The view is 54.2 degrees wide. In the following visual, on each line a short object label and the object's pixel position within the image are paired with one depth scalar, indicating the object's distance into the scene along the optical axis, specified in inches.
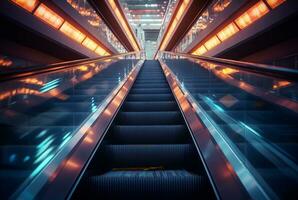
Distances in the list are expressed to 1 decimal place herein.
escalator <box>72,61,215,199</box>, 92.9
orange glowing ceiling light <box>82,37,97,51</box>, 543.5
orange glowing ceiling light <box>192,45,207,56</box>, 634.5
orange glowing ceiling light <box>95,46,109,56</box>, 655.3
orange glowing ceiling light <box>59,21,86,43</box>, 426.7
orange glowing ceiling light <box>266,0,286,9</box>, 293.3
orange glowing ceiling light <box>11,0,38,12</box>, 299.4
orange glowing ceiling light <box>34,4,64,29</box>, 339.6
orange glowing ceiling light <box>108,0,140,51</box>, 667.4
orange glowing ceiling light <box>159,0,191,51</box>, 602.9
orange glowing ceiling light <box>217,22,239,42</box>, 423.7
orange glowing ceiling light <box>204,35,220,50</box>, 526.5
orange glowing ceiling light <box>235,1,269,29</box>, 327.3
